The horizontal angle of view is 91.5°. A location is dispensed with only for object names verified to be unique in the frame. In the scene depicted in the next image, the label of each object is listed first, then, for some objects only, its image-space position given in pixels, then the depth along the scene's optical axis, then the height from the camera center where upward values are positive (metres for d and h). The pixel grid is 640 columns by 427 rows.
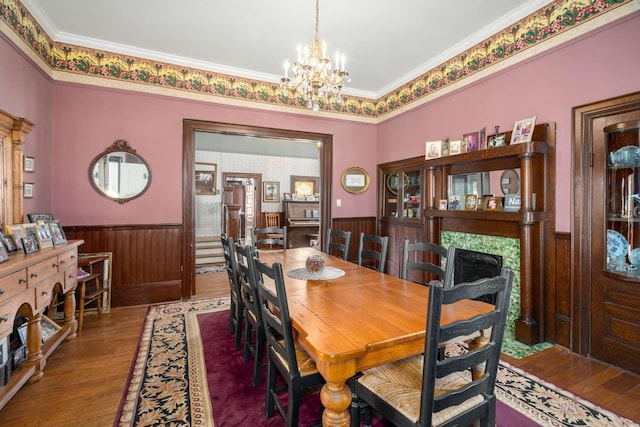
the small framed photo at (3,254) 2.01 -0.26
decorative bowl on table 2.33 -0.36
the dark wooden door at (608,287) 2.35 -0.54
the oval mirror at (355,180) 5.14 +0.62
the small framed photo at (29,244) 2.33 -0.22
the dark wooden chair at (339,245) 3.10 -0.29
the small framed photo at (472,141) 3.45 +0.85
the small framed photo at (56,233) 2.76 -0.16
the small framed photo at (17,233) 2.31 -0.13
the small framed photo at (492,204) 3.18 +0.14
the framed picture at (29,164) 2.95 +0.50
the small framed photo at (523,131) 2.92 +0.83
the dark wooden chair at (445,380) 1.11 -0.69
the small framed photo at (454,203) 3.64 +0.16
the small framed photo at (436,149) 3.80 +0.85
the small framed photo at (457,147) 3.58 +0.82
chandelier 2.54 +1.18
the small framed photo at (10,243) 2.25 -0.20
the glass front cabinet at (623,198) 2.40 +0.15
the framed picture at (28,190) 2.97 +0.25
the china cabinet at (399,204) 4.48 +0.20
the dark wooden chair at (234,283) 2.64 -0.60
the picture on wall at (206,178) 8.45 +1.03
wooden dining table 1.24 -0.50
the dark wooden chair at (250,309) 1.96 -0.64
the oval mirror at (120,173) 3.73 +0.52
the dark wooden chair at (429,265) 1.97 -0.33
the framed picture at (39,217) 2.91 -0.02
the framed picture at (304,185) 9.40 +0.97
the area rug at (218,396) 1.83 -1.19
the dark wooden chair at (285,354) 1.49 -0.73
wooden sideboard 1.87 -0.56
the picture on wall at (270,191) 9.12 +0.75
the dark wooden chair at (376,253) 2.64 -0.33
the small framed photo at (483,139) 3.38 +0.85
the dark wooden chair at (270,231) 3.54 -0.19
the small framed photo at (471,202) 3.41 +0.17
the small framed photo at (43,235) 2.55 -0.16
